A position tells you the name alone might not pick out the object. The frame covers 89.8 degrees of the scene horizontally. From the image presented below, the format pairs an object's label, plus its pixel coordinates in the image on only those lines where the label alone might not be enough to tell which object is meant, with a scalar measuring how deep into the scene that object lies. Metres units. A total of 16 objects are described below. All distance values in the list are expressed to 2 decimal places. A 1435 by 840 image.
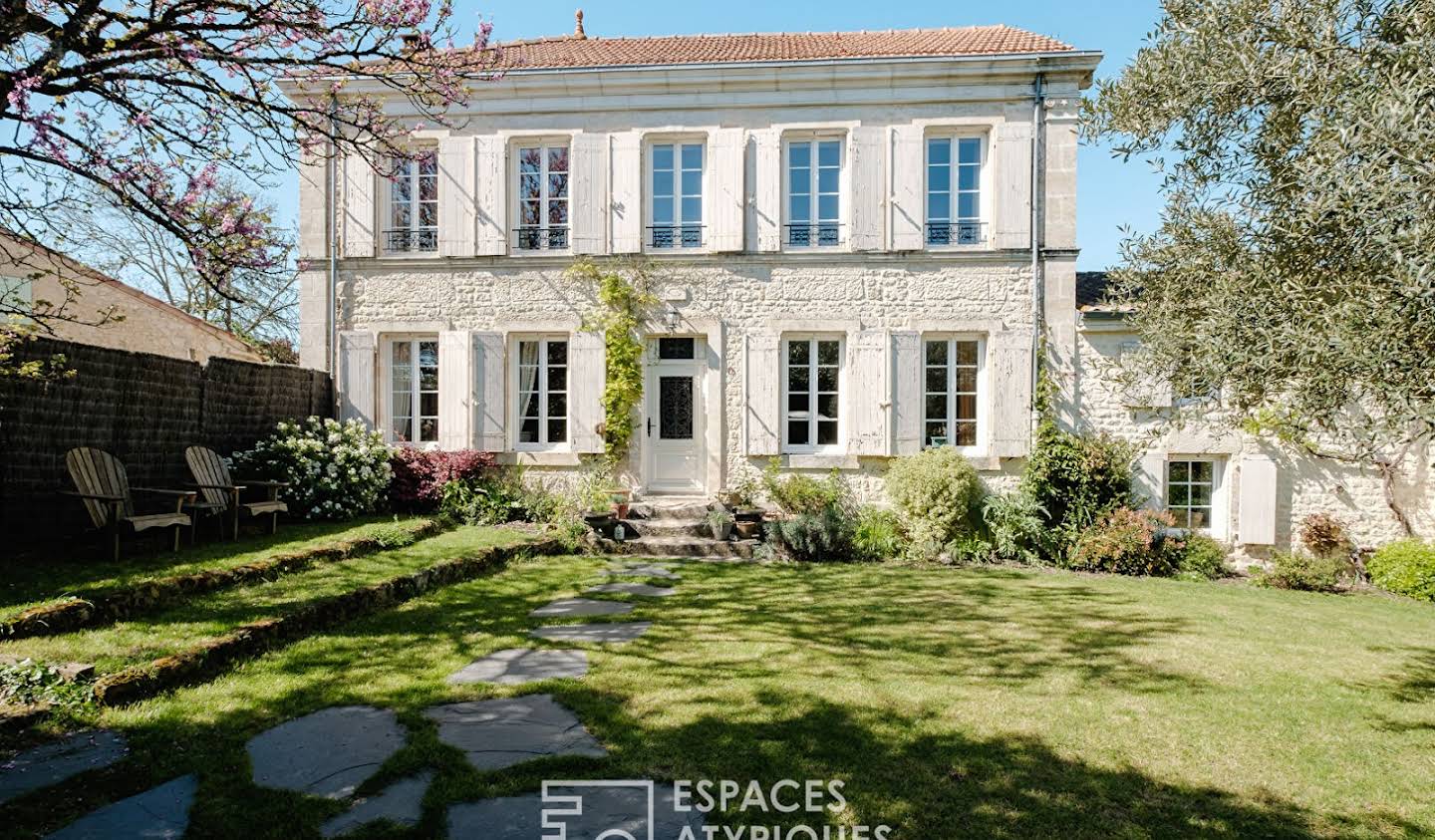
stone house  9.54
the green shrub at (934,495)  8.85
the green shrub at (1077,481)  9.04
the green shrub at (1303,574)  8.58
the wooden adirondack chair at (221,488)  7.25
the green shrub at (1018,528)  8.95
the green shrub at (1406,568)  8.36
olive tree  2.91
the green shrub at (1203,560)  8.77
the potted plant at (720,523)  8.73
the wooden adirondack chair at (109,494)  5.87
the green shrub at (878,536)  8.86
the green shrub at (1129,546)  8.54
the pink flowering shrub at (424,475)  9.53
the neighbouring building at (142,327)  13.83
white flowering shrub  8.52
